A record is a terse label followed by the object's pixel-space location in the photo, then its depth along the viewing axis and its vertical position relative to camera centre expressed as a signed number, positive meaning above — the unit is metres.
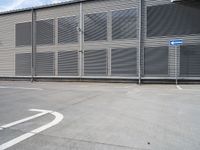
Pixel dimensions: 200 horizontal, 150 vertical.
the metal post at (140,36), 11.77 +2.70
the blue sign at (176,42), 10.85 +2.10
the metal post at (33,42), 14.57 +2.77
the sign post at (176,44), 10.87 +1.99
